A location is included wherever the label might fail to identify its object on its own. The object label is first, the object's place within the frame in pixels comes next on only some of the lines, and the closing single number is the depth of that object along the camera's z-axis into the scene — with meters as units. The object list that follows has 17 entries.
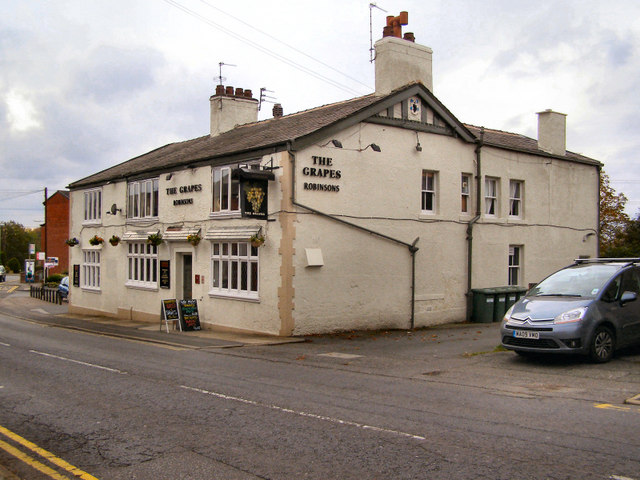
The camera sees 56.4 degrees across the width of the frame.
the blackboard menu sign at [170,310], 19.39
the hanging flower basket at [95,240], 26.09
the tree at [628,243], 32.46
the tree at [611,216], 38.66
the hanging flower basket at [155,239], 21.73
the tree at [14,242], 107.56
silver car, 10.35
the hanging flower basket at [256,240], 16.81
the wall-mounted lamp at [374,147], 18.33
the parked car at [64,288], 40.09
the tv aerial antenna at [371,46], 20.22
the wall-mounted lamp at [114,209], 25.37
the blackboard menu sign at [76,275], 29.17
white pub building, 16.88
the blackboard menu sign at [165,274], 21.97
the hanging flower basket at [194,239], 19.69
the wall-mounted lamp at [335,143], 17.38
